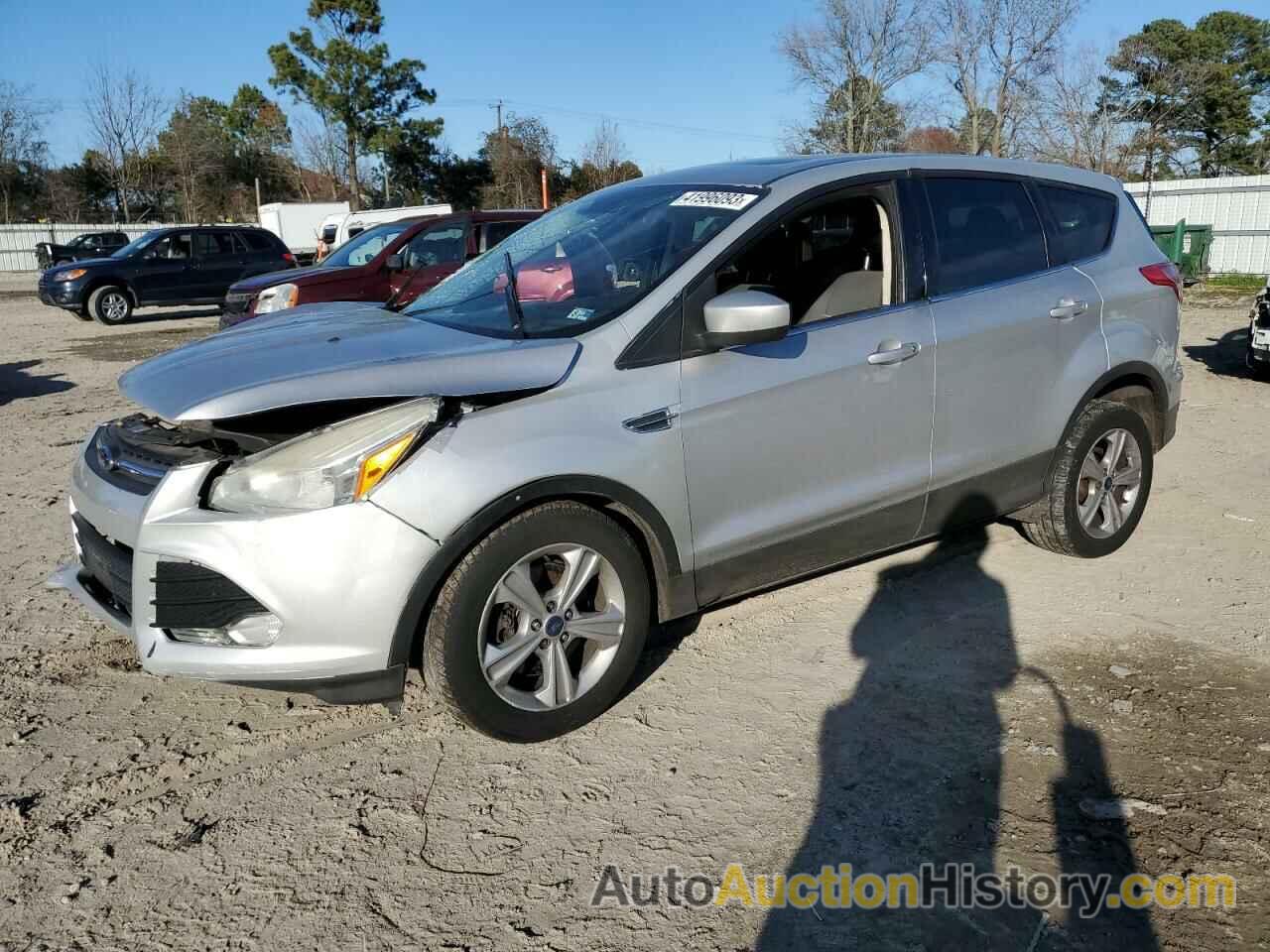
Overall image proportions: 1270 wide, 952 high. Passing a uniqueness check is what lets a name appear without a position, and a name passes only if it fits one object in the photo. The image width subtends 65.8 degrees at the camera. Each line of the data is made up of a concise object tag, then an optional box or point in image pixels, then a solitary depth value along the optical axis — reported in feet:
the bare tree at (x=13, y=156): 147.54
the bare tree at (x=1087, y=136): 107.86
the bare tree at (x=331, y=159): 152.35
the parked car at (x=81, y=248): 94.84
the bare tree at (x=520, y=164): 149.59
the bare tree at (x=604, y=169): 135.03
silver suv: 9.16
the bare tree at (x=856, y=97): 123.13
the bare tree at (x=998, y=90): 112.68
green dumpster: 69.72
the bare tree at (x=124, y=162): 150.00
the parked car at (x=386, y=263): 35.83
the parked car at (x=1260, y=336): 30.42
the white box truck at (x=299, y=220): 112.88
